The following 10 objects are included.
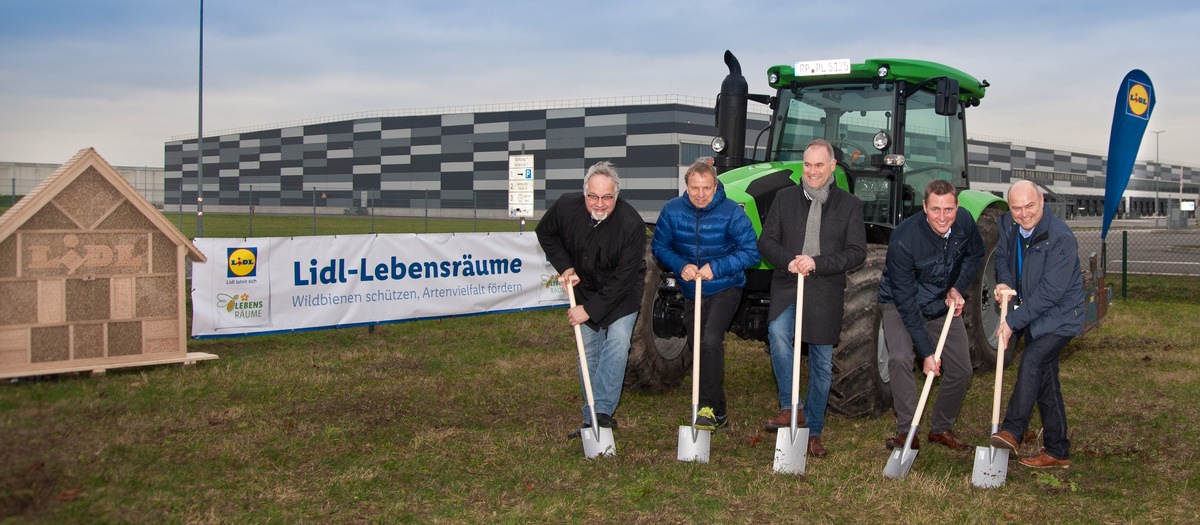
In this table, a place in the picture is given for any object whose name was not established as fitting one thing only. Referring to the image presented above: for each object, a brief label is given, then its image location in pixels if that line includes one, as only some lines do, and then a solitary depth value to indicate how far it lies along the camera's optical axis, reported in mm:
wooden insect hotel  7605
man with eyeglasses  5859
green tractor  6688
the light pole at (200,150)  20884
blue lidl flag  11602
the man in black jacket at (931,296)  5691
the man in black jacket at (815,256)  5633
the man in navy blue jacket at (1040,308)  5387
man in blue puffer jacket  5867
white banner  10258
